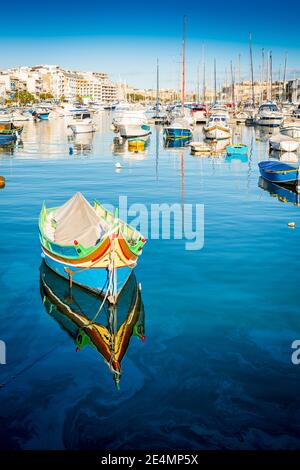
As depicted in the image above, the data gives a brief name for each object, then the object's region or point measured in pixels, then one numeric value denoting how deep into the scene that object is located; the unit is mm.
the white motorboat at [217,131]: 70250
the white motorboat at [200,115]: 112750
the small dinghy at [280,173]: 35438
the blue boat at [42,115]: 137250
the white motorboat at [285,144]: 53256
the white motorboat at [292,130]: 63906
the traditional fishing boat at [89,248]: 15252
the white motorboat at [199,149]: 58844
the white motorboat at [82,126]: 81875
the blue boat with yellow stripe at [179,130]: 73250
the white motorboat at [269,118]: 94875
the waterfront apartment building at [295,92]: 185600
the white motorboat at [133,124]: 74062
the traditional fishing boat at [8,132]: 67238
